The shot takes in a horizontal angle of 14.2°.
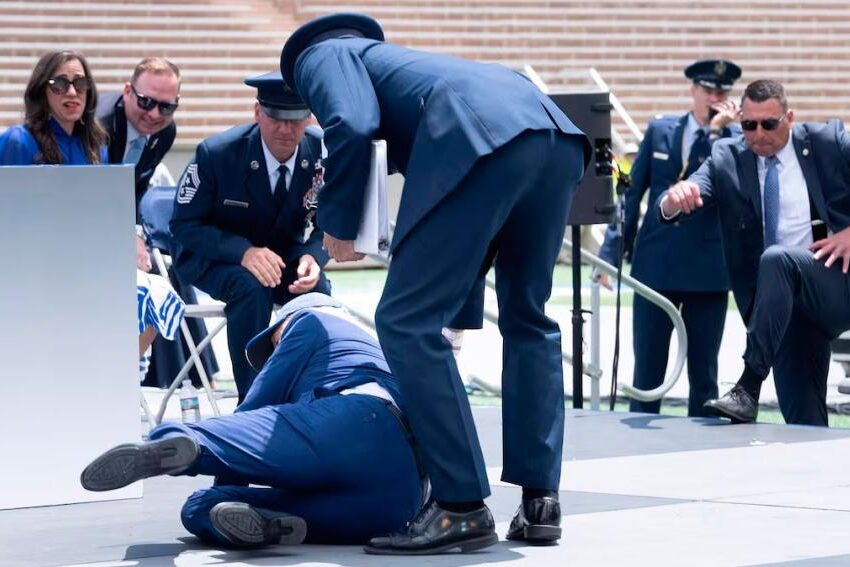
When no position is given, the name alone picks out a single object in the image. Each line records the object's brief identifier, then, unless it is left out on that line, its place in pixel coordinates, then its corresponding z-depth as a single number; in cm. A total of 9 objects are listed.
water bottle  1346
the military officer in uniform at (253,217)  1315
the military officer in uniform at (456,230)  870
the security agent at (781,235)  1364
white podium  1048
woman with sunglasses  1266
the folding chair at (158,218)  1537
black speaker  1504
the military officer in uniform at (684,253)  1599
